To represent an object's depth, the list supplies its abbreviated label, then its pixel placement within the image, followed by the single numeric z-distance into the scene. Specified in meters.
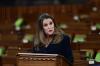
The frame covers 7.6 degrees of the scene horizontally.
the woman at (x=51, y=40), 8.07
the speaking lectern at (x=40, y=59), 7.69
